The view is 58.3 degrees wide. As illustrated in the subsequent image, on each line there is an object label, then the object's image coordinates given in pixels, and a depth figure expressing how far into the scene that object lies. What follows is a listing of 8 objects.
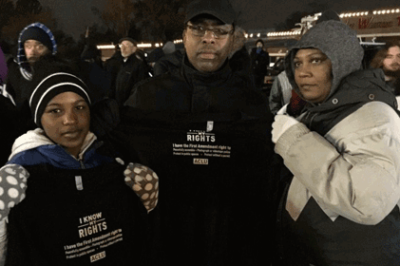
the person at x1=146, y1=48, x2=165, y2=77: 8.02
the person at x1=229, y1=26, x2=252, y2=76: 4.64
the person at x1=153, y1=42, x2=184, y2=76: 3.67
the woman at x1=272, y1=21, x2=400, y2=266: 1.62
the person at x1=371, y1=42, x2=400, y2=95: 3.87
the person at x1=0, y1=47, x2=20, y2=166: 2.61
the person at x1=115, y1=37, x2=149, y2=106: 7.16
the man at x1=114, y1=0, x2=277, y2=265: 2.26
